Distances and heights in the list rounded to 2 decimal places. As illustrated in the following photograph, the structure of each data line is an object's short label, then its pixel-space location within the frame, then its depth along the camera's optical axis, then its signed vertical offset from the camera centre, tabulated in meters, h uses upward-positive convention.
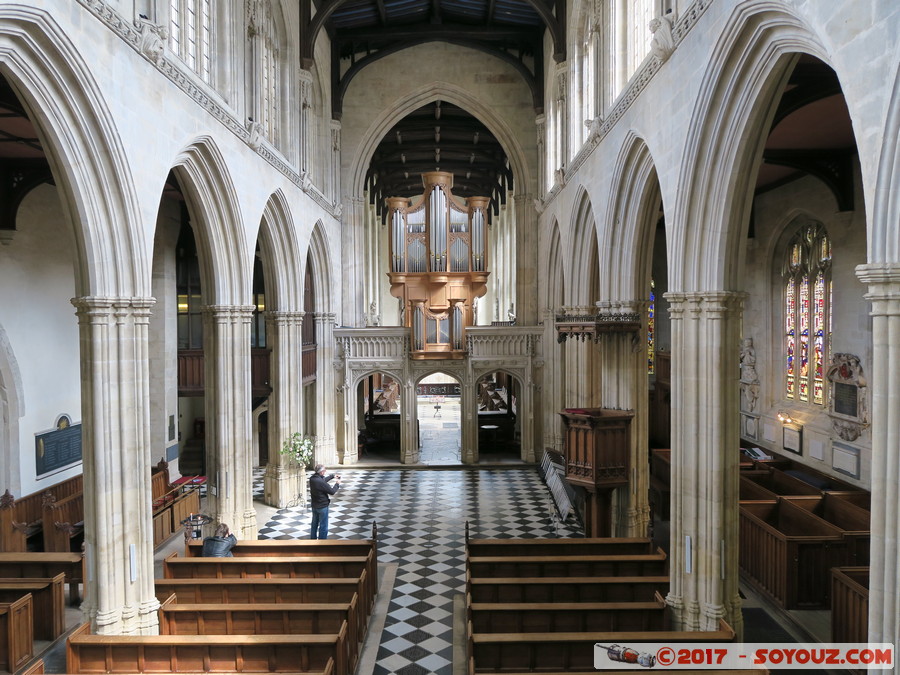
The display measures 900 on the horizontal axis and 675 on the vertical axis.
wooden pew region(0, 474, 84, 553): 10.30 -3.21
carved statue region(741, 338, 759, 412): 15.56 -1.35
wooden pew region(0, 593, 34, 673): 7.11 -3.51
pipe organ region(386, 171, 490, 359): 21.09 +2.32
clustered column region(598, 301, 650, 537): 10.91 -1.38
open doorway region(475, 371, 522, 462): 20.58 -3.78
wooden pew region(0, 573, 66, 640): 7.96 -3.50
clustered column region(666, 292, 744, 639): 7.21 -1.64
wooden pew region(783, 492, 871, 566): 8.78 -3.09
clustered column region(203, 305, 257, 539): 11.21 -1.50
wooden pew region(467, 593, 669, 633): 7.10 -3.34
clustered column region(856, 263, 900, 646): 4.01 -0.86
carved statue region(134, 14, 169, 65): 7.42 +3.46
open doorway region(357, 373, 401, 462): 20.70 -3.75
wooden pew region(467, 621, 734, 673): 6.32 -3.33
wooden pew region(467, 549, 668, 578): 8.48 -3.30
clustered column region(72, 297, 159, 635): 6.96 -1.52
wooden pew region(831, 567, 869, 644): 6.96 -3.24
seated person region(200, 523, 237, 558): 8.84 -3.08
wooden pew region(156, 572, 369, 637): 8.01 -3.39
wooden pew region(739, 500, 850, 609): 8.71 -3.38
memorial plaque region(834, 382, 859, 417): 11.77 -1.50
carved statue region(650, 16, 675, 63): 7.59 +3.48
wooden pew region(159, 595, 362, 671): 7.14 -3.33
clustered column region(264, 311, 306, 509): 14.44 -1.82
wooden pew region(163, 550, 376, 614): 8.57 -3.34
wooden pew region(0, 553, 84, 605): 8.88 -3.35
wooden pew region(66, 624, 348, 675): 6.25 -3.27
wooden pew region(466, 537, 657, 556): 9.21 -3.32
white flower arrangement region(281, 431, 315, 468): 14.05 -2.75
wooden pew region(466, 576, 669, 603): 7.92 -3.37
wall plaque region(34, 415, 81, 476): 11.74 -2.30
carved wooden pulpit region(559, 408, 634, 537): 9.84 -2.00
